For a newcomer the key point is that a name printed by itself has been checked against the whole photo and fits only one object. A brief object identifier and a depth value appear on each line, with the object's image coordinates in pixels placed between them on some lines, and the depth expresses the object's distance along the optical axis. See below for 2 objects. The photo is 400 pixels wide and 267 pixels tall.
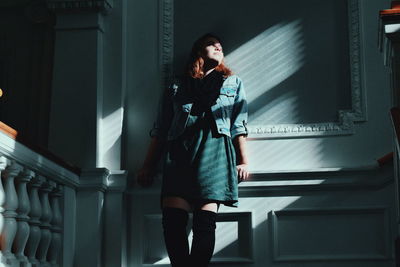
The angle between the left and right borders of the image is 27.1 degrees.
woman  4.02
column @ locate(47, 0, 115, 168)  4.56
